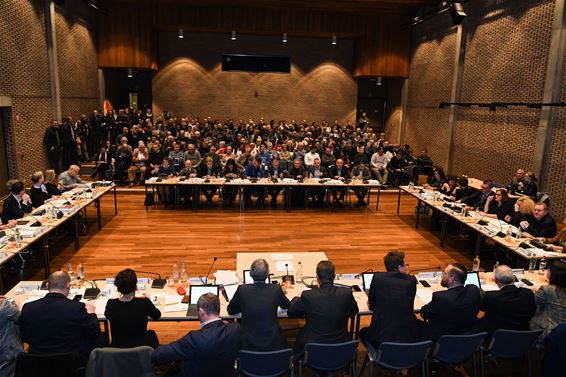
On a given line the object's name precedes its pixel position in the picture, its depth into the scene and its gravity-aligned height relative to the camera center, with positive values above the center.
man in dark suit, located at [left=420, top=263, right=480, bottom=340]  3.93 -1.67
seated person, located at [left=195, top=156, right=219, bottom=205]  11.16 -1.53
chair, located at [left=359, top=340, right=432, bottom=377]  3.63 -1.96
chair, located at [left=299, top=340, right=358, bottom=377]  3.57 -1.95
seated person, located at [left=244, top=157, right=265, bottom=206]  11.12 -1.50
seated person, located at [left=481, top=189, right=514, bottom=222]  7.71 -1.53
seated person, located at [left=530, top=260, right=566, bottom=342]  4.09 -1.68
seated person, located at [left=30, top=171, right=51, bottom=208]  7.97 -1.49
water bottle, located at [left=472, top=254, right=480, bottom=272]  5.66 -1.86
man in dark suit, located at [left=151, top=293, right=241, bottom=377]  3.09 -1.66
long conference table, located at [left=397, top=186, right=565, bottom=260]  6.09 -1.73
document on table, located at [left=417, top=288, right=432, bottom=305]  4.63 -1.88
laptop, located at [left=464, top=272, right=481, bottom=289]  4.92 -1.76
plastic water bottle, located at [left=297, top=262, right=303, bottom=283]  5.06 -1.83
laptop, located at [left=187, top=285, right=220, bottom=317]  4.41 -1.80
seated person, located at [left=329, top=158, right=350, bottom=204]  11.50 -1.53
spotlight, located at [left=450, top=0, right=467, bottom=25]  12.00 +2.95
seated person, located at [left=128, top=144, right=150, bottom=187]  12.93 -1.54
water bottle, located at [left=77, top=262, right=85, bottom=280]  4.88 -1.80
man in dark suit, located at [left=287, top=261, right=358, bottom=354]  3.74 -1.64
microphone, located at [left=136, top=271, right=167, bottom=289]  4.78 -1.85
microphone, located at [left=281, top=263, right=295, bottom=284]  4.96 -1.83
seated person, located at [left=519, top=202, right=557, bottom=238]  6.68 -1.58
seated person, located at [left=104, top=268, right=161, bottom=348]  3.56 -1.63
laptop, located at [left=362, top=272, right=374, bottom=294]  4.79 -1.78
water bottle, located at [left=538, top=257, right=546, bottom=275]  5.68 -1.85
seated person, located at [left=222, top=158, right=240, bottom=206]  11.32 -1.87
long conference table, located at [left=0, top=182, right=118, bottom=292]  5.86 -1.73
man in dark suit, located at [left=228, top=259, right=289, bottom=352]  3.72 -1.68
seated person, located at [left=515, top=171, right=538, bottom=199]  9.59 -1.41
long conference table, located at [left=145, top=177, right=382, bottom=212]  10.30 -1.61
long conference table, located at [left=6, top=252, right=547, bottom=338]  4.31 -1.86
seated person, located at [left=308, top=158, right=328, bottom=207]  11.34 -1.84
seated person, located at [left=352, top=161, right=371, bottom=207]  11.48 -1.51
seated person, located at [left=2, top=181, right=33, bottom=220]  6.94 -1.50
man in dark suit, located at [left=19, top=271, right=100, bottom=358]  3.44 -1.65
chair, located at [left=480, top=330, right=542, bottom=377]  3.87 -1.96
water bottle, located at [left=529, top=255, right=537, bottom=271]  5.86 -1.86
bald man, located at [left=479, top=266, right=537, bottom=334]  4.06 -1.69
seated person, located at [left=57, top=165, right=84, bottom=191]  9.28 -1.48
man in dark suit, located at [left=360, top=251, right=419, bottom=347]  3.90 -1.68
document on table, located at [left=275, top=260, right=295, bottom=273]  5.33 -1.83
